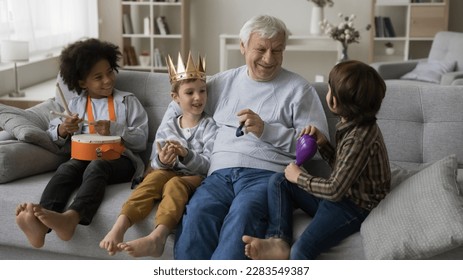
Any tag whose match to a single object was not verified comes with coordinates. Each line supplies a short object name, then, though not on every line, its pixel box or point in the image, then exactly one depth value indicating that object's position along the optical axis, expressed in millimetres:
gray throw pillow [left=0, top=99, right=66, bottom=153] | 2609
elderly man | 2133
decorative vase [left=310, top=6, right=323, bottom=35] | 6738
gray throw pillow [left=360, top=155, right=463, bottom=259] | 1836
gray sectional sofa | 1885
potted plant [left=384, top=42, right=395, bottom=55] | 6816
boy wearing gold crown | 2100
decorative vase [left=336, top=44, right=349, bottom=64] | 5903
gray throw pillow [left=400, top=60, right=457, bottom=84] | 5348
